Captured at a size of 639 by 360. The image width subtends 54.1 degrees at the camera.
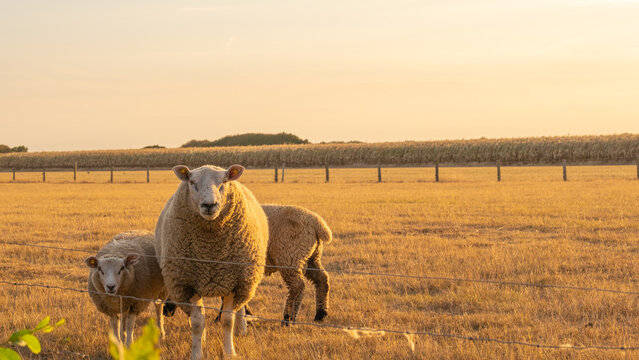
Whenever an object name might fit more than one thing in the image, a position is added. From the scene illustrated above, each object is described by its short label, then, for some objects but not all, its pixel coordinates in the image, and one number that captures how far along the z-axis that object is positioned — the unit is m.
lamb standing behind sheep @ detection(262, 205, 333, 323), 6.80
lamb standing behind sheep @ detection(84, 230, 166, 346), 5.84
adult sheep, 5.57
